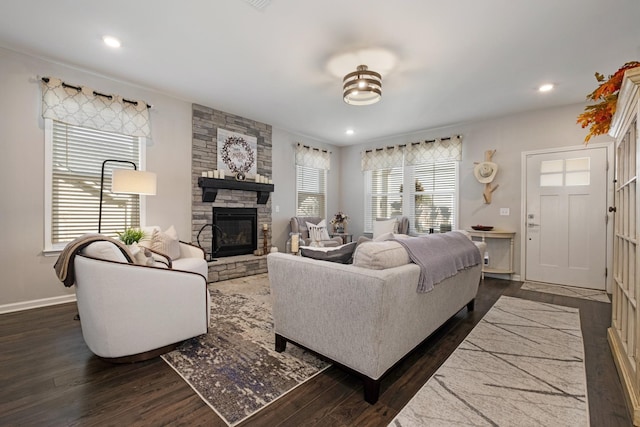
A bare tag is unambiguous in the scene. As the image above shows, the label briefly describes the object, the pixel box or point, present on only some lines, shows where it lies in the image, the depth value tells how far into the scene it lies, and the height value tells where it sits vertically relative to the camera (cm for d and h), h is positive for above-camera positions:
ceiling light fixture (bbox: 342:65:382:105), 299 +137
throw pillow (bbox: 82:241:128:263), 190 -28
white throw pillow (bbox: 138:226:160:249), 323 -31
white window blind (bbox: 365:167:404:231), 615 +44
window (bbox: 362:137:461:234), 538 +62
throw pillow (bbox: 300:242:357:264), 210 -31
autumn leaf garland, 175 +78
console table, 455 -52
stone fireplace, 444 +27
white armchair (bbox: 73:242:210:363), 185 -65
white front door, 403 -4
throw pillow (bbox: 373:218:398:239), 563 -26
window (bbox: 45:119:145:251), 327 +32
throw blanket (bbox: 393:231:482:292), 189 -32
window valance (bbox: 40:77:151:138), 319 +124
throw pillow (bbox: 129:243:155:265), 231 -37
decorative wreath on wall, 484 +100
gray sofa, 157 -60
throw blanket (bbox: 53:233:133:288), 188 -32
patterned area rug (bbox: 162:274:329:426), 164 -108
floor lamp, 307 +32
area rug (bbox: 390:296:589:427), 152 -108
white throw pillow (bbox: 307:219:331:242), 554 -36
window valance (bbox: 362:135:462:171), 525 +122
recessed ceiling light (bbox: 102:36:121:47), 274 +166
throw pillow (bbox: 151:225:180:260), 329 -38
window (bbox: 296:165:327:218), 618 +48
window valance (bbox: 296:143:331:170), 604 +123
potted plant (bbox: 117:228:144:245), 306 -28
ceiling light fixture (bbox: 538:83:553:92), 361 +165
